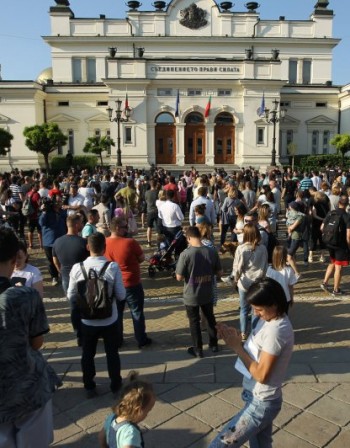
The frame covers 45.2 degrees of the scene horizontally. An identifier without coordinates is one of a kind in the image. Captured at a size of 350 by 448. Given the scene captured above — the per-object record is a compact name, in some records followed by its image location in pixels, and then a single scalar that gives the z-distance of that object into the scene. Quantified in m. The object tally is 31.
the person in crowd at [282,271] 5.73
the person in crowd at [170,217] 10.23
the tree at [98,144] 35.84
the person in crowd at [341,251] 8.10
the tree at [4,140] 33.31
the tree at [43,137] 33.53
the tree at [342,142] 35.51
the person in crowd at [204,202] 10.82
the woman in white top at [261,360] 2.95
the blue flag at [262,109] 36.65
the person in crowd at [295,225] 9.98
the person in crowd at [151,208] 12.52
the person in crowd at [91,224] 7.89
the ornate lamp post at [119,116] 34.00
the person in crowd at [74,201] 10.49
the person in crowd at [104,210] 9.62
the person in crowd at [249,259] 6.04
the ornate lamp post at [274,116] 33.88
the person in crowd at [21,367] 2.62
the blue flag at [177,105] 36.60
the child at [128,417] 2.64
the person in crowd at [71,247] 6.60
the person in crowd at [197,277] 5.62
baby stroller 9.70
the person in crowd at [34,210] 11.94
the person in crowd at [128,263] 5.82
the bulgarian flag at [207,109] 36.84
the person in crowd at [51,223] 8.90
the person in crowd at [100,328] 4.71
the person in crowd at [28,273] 4.98
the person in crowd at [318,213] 10.89
